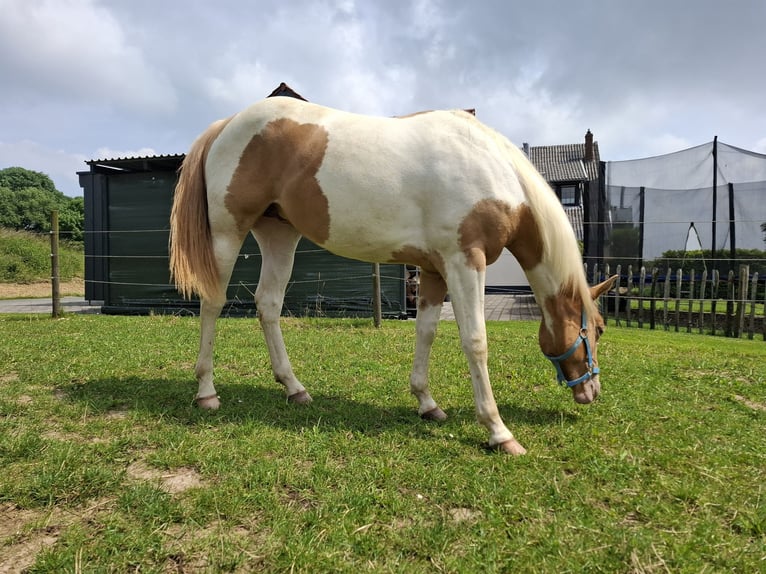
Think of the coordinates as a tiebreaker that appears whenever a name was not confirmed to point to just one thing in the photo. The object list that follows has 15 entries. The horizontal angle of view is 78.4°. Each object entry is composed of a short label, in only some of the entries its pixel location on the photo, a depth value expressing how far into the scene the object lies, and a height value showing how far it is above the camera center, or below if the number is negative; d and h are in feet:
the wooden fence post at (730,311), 26.00 -1.48
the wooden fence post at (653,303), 27.86 -1.15
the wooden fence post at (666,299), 27.45 -0.89
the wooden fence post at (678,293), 26.78 -0.53
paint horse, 8.21 +1.26
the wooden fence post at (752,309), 25.13 -1.31
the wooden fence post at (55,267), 24.86 +0.53
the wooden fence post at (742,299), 25.17 -0.77
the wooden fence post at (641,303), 28.04 -1.18
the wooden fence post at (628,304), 27.81 -1.29
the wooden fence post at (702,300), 26.56 -0.90
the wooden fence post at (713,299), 26.55 -0.83
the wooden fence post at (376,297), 22.79 -0.83
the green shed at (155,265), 32.32 +0.98
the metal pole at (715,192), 29.84 +5.95
